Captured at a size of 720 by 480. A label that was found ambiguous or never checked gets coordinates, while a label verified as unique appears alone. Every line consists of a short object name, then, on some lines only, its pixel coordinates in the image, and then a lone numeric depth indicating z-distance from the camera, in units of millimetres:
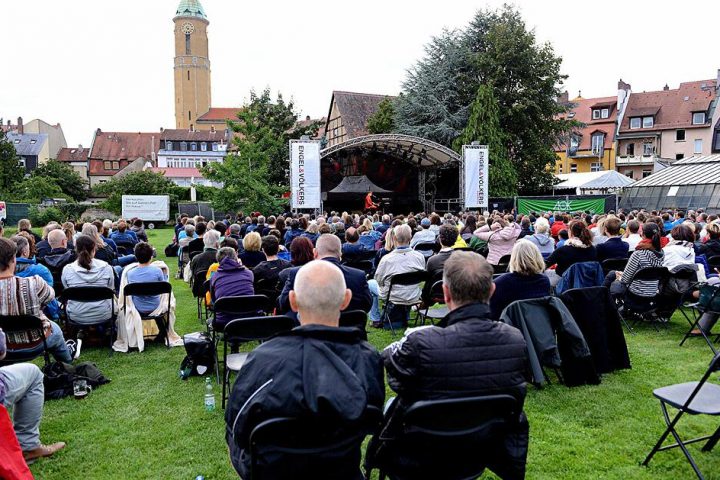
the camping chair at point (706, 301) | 5522
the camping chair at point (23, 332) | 4082
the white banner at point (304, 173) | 18234
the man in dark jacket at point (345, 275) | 4699
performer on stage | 25375
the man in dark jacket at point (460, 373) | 2355
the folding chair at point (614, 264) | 7016
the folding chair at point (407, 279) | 6262
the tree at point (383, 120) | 36934
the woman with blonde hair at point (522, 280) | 4410
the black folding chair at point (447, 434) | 2217
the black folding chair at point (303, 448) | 2051
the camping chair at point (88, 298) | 5516
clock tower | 91500
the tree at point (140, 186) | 38000
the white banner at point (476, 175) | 21734
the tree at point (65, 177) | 47422
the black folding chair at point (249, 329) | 3951
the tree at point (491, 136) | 28641
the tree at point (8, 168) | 41406
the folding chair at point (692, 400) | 2898
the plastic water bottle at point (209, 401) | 4336
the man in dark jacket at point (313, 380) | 2010
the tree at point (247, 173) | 21031
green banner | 22578
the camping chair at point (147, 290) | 5688
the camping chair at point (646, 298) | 6141
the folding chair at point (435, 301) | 5902
